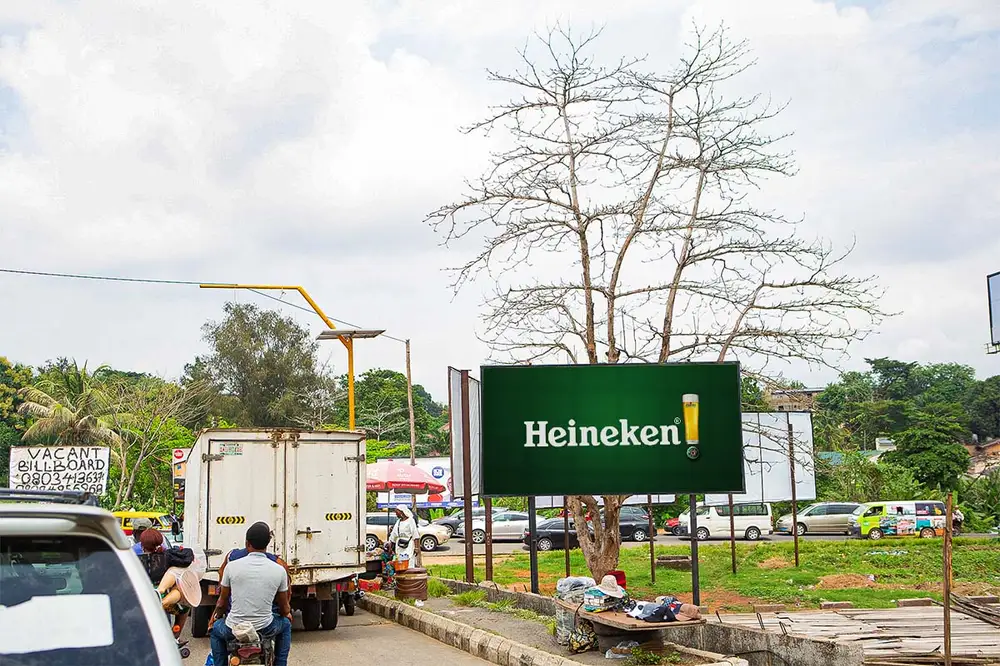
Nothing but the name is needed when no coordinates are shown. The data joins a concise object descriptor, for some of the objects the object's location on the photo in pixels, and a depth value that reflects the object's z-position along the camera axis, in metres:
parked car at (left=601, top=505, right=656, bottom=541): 49.41
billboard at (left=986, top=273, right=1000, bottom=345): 37.75
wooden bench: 10.62
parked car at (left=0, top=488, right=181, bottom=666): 3.49
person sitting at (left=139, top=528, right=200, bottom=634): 8.58
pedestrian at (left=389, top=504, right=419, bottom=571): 20.61
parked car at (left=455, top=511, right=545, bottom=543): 48.38
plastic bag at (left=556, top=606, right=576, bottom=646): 11.95
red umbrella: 24.19
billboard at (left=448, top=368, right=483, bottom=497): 19.83
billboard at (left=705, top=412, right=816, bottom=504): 28.65
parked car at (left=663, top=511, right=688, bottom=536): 51.87
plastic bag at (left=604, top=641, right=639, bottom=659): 10.92
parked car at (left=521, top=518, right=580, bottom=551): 43.62
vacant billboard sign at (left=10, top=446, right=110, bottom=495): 27.05
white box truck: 15.34
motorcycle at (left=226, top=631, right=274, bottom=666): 8.02
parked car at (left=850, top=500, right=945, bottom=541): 44.78
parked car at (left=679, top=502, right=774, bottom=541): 48.03
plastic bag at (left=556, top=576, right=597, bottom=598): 12.45
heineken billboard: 15.95
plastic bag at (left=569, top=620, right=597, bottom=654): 11.48
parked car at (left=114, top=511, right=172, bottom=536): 23.98
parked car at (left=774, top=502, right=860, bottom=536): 48.22
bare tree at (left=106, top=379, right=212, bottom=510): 43.19
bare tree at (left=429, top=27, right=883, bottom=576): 19.81
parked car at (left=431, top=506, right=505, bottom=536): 48.38
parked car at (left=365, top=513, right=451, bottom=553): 35.47
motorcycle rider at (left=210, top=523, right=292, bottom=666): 8.05
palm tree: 44.28
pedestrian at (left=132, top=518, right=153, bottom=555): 11.78
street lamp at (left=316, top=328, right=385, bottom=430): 25.09
